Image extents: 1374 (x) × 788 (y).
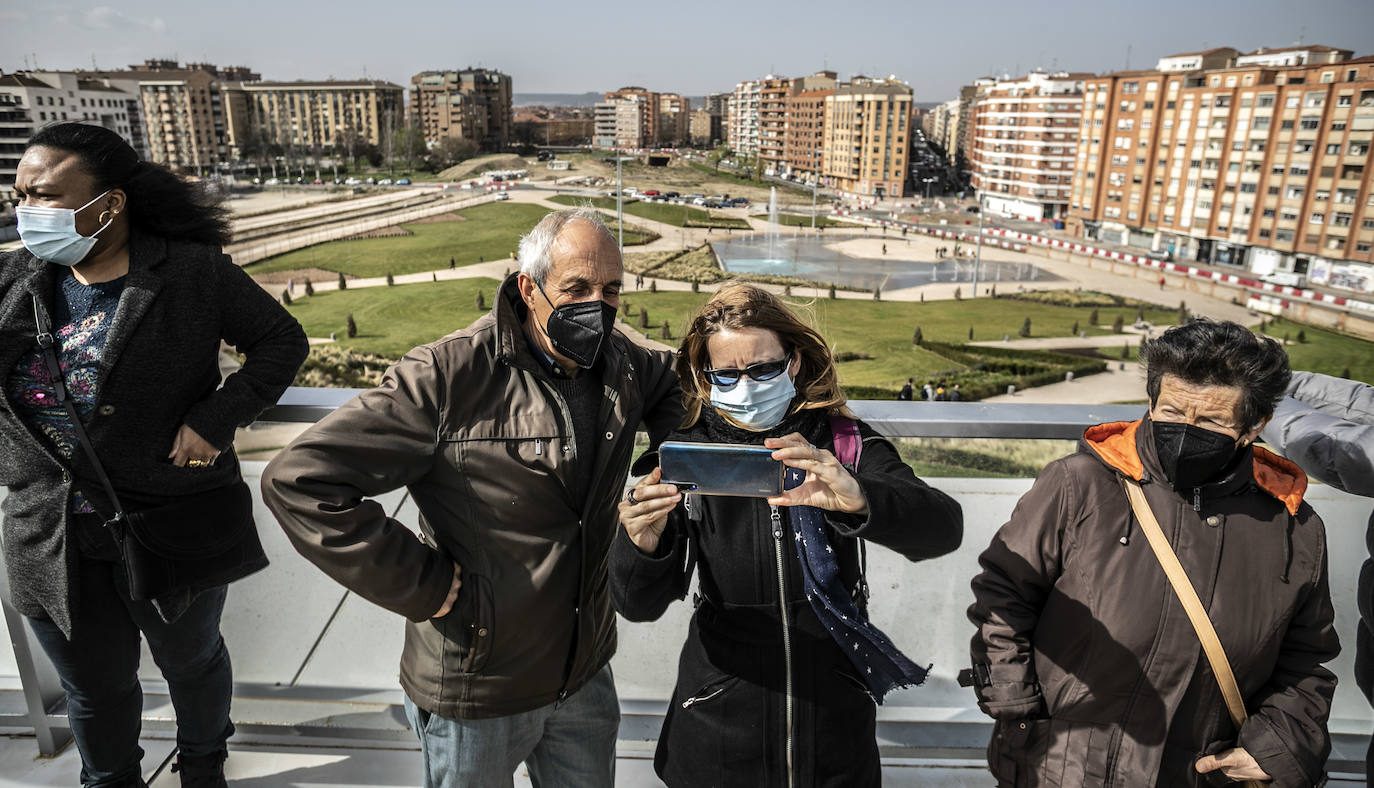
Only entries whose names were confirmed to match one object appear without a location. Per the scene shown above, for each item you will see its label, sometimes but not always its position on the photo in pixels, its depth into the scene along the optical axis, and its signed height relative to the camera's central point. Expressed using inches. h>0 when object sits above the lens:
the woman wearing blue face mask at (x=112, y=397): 55.0 -16.8
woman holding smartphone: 44.8 -23.0
